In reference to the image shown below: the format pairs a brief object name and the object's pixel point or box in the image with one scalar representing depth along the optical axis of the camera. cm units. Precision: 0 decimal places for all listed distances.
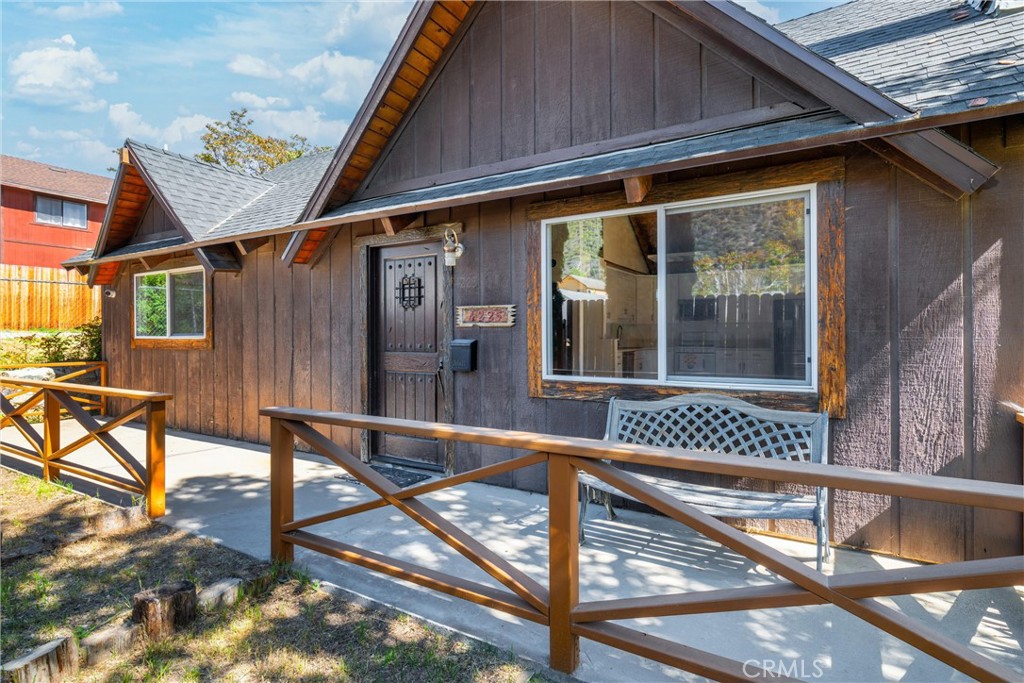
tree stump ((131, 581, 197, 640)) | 230
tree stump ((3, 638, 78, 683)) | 191
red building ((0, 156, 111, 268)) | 1822
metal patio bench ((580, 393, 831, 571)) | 281
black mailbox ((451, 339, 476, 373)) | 467
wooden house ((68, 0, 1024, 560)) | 291
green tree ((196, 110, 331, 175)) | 1884
